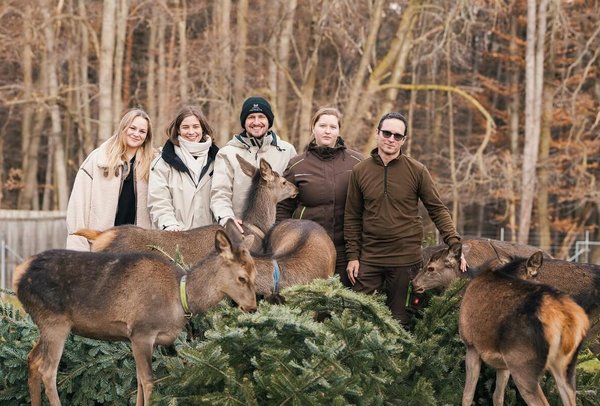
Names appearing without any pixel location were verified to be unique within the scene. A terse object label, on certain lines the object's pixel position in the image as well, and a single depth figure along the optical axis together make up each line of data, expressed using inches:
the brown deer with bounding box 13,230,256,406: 303.6
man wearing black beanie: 398.6
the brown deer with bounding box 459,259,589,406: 296.5
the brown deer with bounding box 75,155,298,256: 376.8
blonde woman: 406.3
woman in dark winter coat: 394.9
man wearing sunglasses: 365.7
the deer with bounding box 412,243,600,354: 370.6
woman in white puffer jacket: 400.8
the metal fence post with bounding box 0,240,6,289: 938.5
